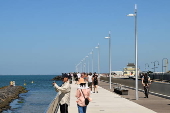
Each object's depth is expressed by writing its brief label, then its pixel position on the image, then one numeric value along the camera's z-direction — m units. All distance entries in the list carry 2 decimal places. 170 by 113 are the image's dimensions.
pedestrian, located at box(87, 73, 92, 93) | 36.53
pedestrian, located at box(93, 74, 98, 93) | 36.92
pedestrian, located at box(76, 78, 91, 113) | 13.40
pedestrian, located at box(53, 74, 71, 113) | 14.45
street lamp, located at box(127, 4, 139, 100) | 30.81
